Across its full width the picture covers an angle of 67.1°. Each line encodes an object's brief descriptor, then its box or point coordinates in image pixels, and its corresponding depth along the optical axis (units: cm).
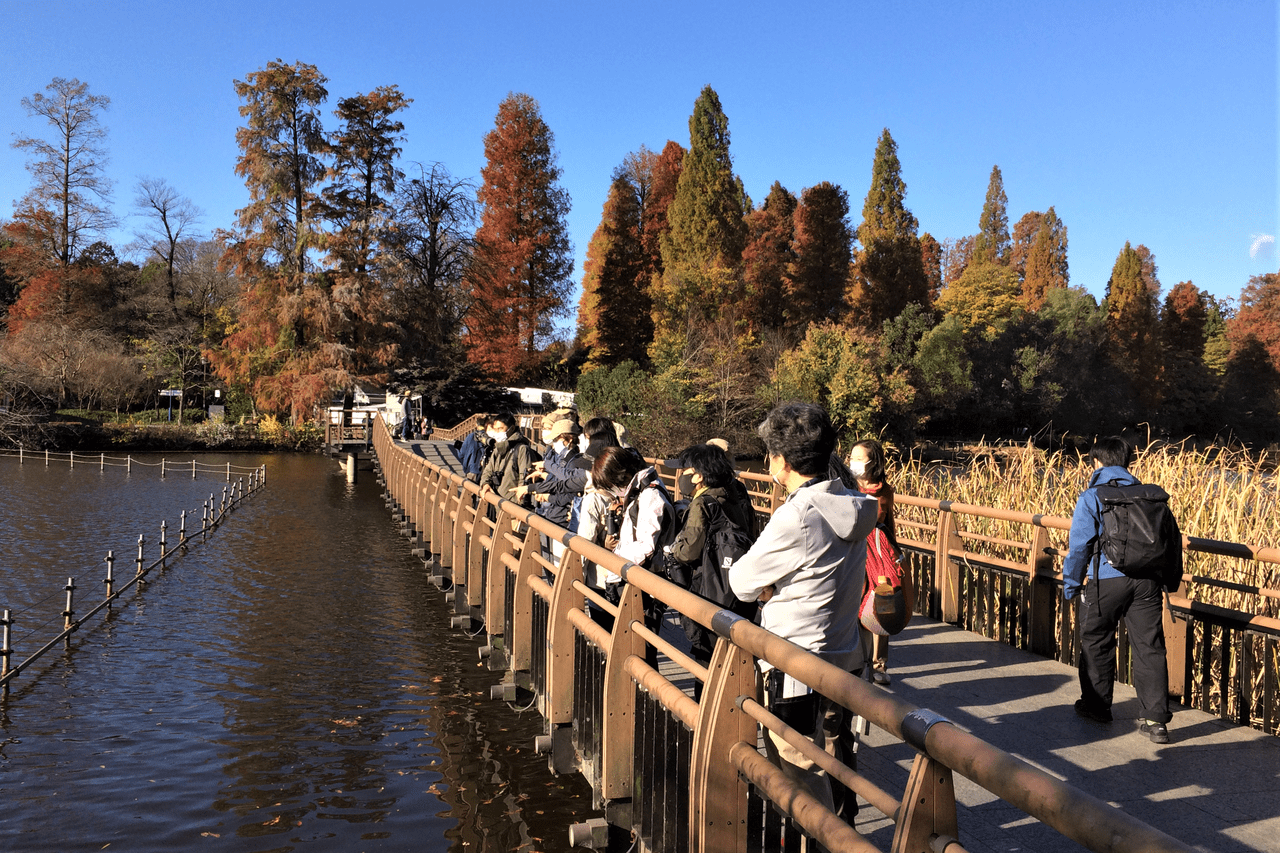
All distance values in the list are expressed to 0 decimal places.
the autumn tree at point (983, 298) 5644
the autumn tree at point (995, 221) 8044
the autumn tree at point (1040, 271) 7194
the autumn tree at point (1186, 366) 5469
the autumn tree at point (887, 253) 5144
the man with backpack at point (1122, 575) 509
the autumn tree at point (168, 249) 6244
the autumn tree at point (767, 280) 4881
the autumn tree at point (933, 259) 7727
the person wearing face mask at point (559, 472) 767
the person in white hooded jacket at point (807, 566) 322
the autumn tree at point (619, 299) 5366
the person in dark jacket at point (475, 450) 1434
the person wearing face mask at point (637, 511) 520
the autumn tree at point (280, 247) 4659
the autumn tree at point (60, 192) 5453
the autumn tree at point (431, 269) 4956
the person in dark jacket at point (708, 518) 466
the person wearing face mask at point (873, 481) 583
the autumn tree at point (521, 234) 5600
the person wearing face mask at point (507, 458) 990
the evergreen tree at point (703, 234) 4731
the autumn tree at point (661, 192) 6056
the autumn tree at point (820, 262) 5000
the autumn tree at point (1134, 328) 5625
